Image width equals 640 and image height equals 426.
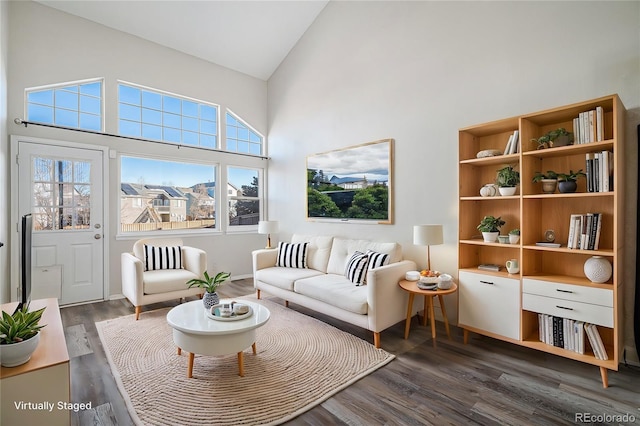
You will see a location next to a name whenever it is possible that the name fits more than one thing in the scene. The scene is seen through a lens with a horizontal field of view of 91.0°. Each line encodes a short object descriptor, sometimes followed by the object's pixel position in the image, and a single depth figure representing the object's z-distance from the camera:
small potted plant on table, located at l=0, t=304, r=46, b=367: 1.43
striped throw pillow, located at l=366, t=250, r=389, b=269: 3.29
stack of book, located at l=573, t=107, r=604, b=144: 2.25
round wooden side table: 2.81
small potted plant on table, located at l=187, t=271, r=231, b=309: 2.62
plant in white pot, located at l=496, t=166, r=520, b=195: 2.70
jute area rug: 1.91
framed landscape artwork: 3.91
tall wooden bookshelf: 2.19
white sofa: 2.82
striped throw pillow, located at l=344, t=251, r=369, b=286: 3.33
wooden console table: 1.39
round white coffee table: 2.21
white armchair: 3.47
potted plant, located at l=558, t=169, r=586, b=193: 2.42
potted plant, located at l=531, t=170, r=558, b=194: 2.53
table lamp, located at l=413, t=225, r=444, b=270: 3.06
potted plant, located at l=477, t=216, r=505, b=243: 2.80
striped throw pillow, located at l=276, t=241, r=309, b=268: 4.20
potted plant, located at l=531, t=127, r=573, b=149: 2.46
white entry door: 3.75
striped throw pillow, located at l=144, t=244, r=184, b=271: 3.99
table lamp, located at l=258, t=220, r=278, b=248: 4.93
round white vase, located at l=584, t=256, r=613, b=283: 2.22
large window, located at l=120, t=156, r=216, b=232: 4.47
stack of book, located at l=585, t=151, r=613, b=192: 2.22
